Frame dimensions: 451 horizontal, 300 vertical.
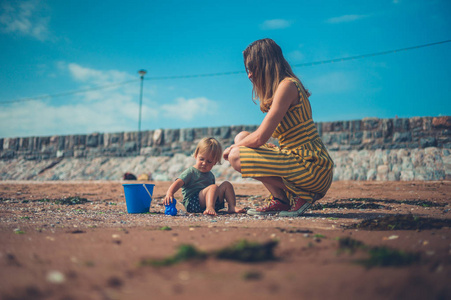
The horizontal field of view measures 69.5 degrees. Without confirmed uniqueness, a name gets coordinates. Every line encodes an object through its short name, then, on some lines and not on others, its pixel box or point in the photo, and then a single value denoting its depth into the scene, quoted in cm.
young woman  311
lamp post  1773
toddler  362
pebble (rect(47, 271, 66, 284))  124
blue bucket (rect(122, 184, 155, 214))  375
